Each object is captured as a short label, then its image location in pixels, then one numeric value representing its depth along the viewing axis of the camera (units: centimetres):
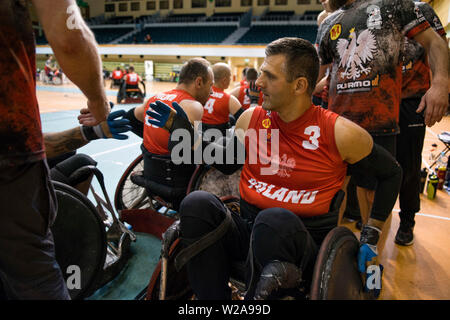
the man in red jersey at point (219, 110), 392
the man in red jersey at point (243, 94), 558
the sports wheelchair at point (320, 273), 99
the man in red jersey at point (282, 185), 118
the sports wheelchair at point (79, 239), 149
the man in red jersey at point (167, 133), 228
